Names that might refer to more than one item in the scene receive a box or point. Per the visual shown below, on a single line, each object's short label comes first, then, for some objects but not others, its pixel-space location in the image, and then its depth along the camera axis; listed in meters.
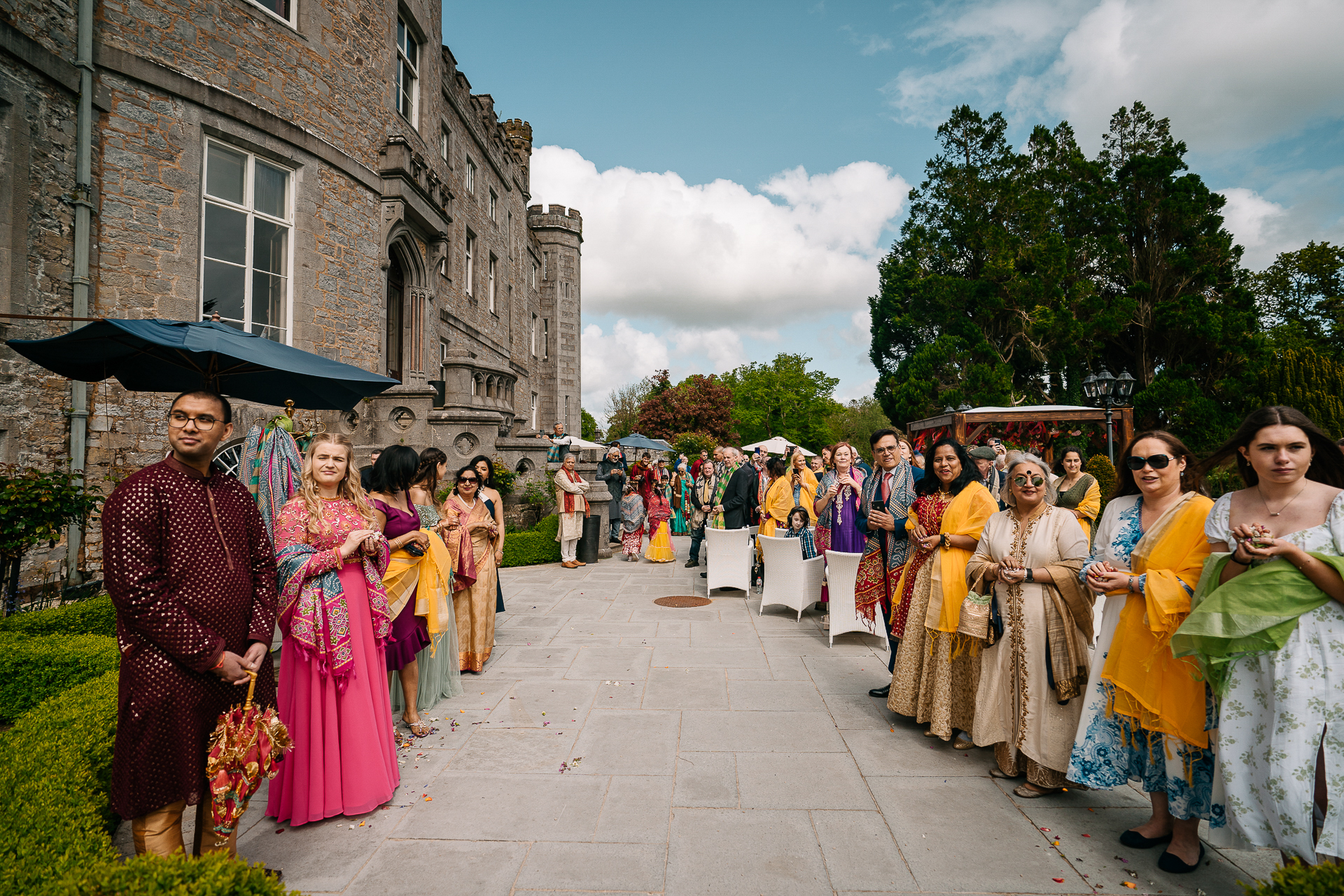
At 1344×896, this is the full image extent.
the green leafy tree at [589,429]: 55.94
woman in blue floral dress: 2.70
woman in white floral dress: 2.23
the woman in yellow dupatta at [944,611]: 3.91
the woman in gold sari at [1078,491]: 5.95
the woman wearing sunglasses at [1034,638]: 3.35
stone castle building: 7.07
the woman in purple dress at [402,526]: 4.05
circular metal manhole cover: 8.21
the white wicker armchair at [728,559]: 8.60
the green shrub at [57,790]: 2.03
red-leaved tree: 39.62
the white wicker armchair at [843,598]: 6.21
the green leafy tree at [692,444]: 30.41
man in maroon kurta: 2.29
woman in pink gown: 3.07
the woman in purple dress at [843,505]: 6.71
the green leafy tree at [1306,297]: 27.44
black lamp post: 13.03
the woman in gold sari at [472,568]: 5.25
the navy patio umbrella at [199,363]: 3.44
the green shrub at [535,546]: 10.77
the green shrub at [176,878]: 1.79
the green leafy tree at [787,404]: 51.75
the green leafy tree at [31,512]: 4.91
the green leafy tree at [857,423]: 52.59
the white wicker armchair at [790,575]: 7.31
